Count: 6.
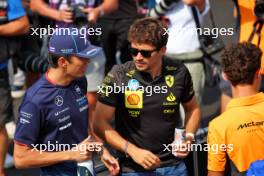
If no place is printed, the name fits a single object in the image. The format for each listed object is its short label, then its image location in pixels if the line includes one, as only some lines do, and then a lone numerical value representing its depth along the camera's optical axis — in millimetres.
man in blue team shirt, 6926
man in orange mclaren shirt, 6594
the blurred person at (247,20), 9781
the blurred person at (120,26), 12742
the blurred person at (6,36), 9805
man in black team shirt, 7391
